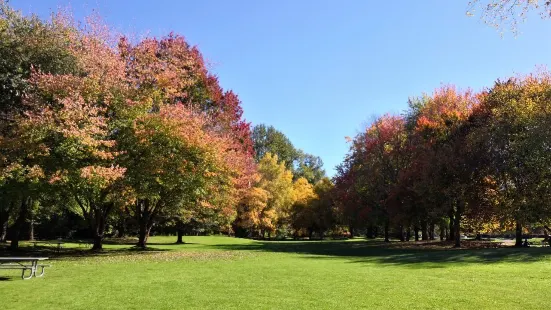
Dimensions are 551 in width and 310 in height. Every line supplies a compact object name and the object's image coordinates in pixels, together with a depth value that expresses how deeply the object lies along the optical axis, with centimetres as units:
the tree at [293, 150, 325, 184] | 9800
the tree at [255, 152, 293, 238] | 6353
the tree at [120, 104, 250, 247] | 2355
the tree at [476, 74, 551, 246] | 2844
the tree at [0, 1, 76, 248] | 2191
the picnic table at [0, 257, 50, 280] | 1352
